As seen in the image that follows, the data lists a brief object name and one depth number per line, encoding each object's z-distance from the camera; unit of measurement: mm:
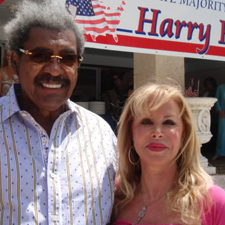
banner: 3744
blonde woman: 1564
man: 1433
